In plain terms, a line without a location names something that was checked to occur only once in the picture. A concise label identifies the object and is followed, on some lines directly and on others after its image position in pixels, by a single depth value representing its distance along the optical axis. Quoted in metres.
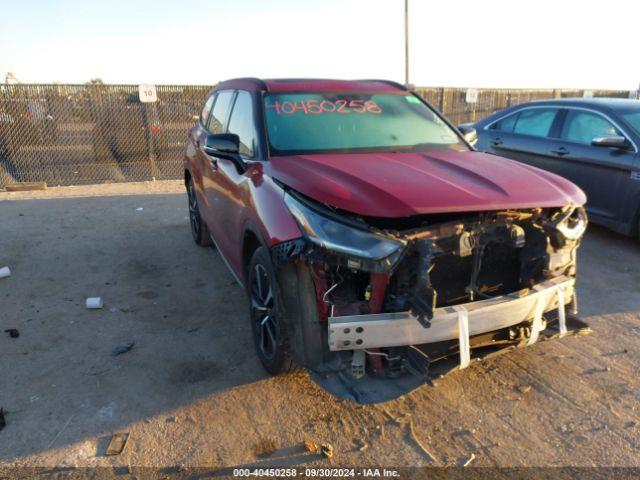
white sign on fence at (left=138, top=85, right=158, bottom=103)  10.63
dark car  5.73
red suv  2.48
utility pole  16.17
